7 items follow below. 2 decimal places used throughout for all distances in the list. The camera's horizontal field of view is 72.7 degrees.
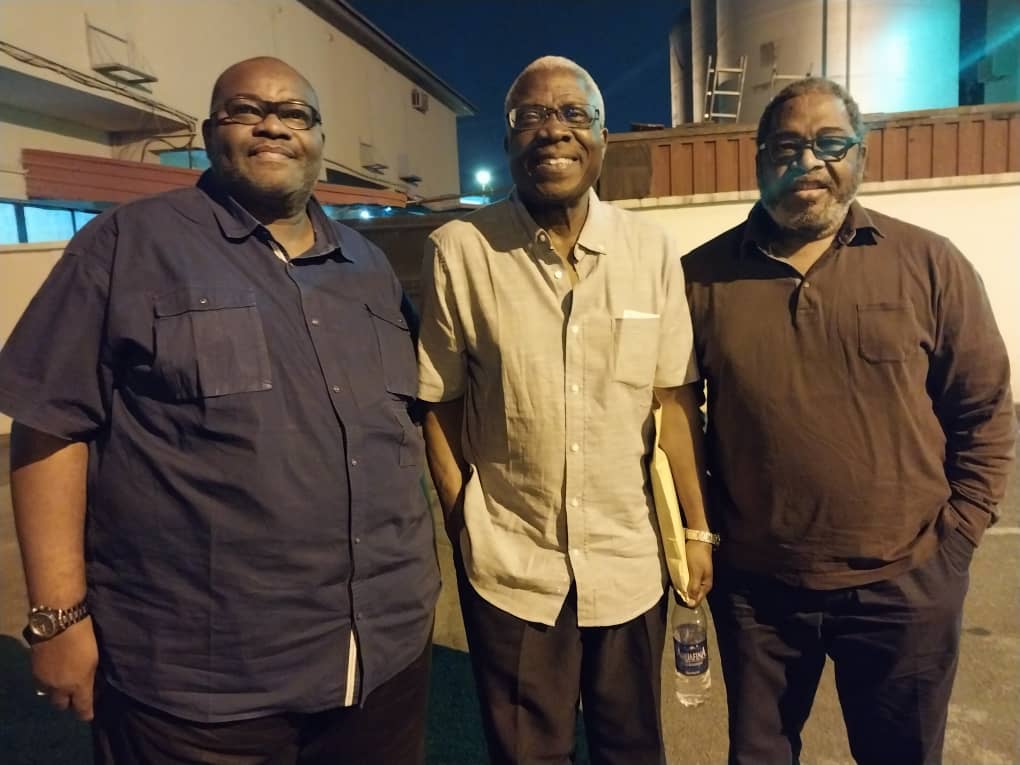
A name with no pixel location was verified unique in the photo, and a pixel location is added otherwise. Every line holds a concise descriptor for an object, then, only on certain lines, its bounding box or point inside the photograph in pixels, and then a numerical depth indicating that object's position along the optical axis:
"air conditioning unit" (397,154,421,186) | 25.41
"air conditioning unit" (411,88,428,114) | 26.97
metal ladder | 15.14
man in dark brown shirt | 1.98
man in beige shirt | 1.98
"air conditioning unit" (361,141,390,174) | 23.01
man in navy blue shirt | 1.55
